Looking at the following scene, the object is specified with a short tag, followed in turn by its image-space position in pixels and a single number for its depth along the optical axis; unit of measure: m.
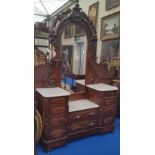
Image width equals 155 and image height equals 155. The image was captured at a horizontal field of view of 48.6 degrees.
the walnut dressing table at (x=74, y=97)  1.75
